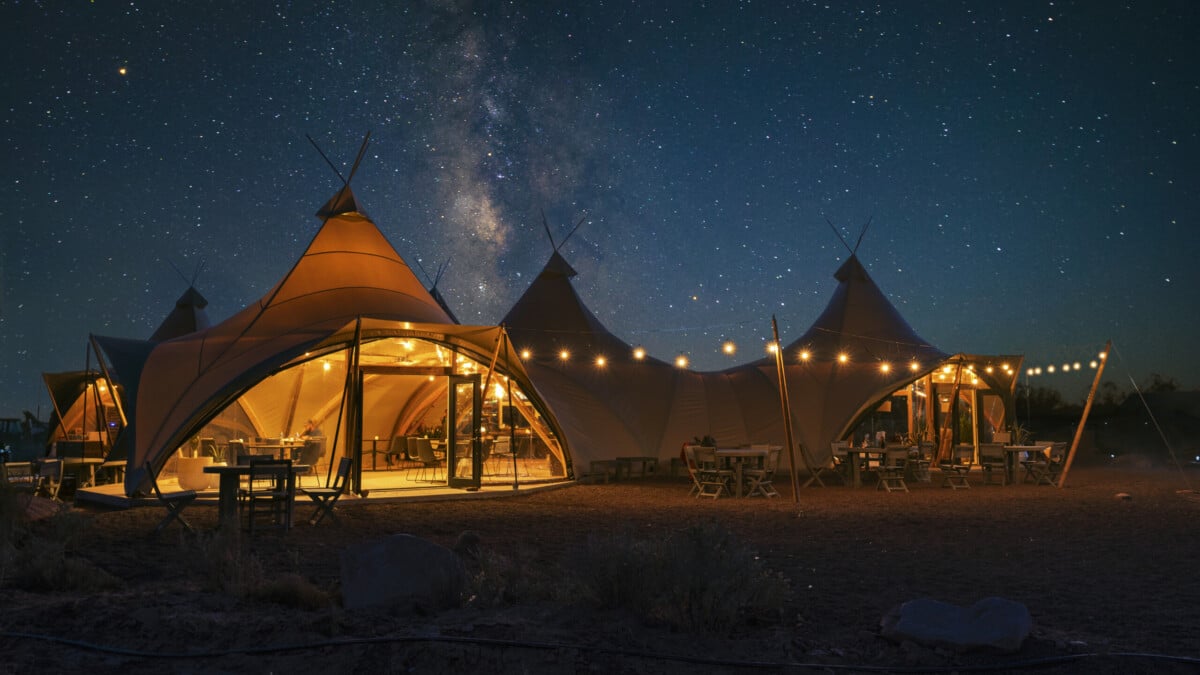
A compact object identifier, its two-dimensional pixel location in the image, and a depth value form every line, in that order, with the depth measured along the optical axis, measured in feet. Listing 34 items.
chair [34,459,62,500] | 39.45
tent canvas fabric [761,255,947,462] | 55.42
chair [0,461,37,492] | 29.48
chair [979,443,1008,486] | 48.01
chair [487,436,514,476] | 54.44
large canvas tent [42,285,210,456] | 60.59
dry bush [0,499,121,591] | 17.97
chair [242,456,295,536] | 27.73
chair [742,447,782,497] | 41.16
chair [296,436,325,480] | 42.88
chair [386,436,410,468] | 54.29
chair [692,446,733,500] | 41.11
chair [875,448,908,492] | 44.01
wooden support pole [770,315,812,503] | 37.27
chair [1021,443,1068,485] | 47.83
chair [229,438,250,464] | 45.73
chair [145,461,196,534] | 27.20
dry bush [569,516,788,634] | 14.14
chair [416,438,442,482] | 45.88
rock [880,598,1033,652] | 13.00
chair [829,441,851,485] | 47.65
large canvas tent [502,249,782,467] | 55.16
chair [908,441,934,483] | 48.39
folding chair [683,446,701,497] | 42.29
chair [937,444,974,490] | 46.93
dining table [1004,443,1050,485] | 49.01
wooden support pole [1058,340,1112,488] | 45.44
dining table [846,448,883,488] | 45.95
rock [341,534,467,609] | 15.80
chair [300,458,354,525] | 29.89
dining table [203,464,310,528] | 27.84
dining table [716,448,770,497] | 40.91
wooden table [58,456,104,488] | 41.46
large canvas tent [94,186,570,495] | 36.52
